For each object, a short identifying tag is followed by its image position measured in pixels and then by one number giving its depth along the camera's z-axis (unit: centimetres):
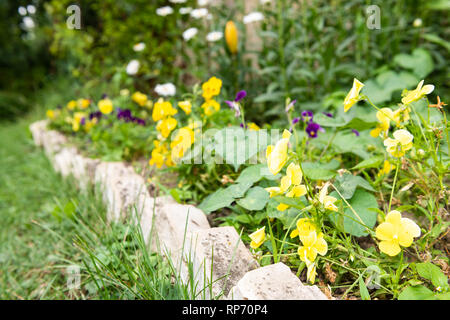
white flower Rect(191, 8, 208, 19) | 249
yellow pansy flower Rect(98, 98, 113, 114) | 202
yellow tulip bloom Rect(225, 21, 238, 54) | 209
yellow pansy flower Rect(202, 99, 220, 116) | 141
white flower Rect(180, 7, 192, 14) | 271
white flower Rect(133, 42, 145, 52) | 291
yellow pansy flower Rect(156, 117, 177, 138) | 137
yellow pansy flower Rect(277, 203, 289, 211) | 91
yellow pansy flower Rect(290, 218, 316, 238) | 82
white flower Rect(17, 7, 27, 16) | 589
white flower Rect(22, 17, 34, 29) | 615
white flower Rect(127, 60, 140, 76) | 278
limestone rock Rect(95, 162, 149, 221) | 140
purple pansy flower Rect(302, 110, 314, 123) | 127
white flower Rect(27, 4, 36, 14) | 582
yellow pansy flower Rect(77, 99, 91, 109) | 248
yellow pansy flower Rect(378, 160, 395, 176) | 103
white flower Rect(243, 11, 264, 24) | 218
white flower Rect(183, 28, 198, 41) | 240
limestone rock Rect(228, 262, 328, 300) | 74
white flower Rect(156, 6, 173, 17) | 286
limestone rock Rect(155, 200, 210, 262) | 106
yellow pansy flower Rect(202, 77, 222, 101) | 141
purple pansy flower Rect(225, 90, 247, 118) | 128
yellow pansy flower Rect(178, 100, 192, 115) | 135
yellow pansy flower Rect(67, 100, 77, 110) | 274
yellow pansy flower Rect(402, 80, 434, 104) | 84
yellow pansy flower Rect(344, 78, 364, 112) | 85
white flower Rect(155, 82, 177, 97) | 202
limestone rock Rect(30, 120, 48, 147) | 328
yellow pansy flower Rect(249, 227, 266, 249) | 85
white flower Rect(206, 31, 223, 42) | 234
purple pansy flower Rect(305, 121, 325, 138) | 127
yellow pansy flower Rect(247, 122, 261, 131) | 140
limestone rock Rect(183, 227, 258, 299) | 88
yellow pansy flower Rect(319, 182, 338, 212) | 78
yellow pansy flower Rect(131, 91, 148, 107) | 211
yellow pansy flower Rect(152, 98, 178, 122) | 136
